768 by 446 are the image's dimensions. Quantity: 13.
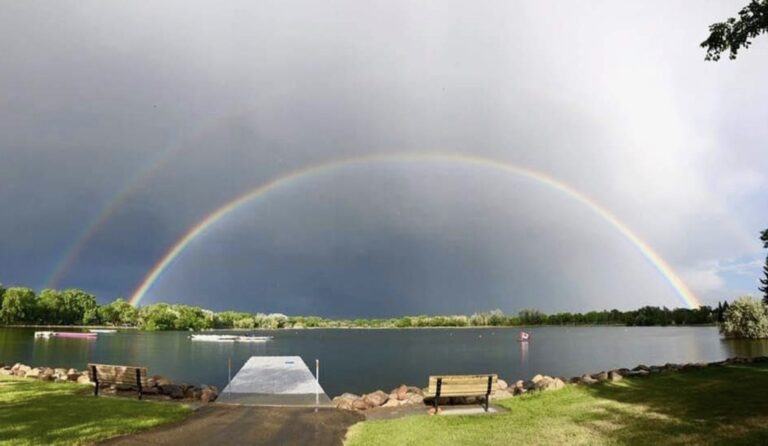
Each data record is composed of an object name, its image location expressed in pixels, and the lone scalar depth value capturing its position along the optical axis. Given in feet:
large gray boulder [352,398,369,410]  53.93
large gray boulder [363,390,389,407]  54.75
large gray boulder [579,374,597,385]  63.61
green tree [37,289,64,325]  545.89
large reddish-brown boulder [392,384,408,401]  58.28
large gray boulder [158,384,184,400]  59.57
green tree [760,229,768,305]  225.37
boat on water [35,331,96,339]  362.53
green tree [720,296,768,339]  298.76
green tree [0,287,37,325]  496.23
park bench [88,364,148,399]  58.18
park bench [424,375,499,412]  49.24
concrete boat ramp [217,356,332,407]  59.82
